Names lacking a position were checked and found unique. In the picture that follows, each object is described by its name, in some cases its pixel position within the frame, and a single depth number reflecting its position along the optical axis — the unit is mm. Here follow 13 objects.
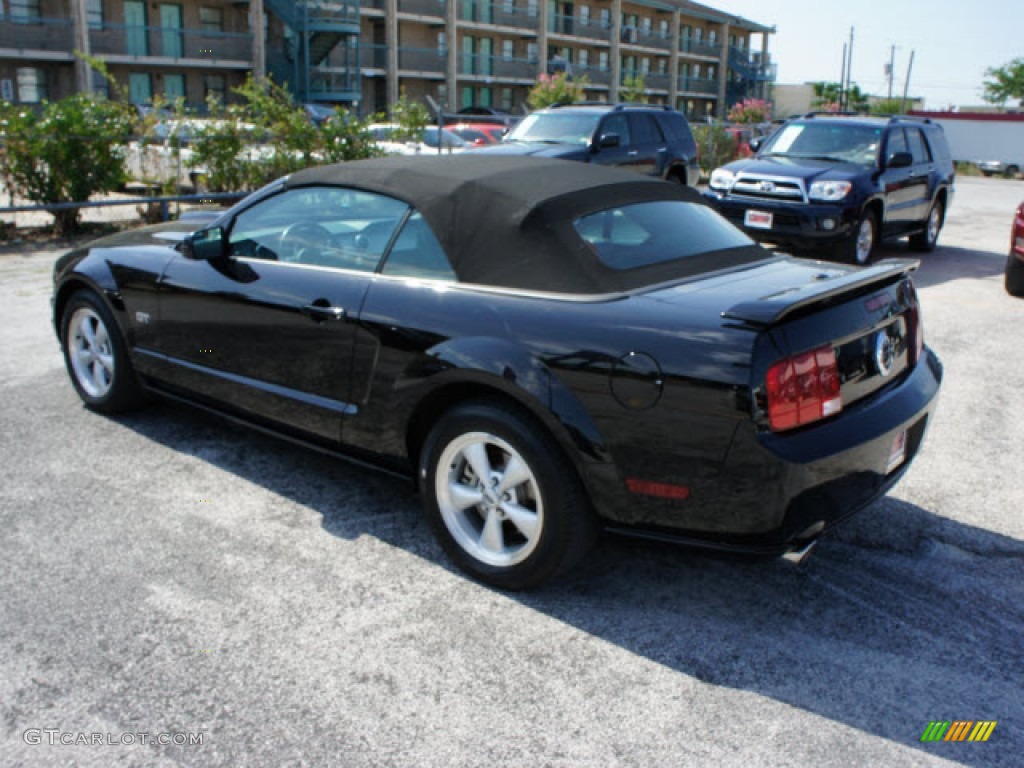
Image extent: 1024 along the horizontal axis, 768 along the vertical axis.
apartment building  36031
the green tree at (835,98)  84562
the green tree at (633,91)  40188
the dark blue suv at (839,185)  11156
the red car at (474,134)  26684
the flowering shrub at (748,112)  45750
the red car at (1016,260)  9883
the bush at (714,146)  26281
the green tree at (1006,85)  94312
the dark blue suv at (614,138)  13734
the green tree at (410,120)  17844
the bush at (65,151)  12656
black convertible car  3195
